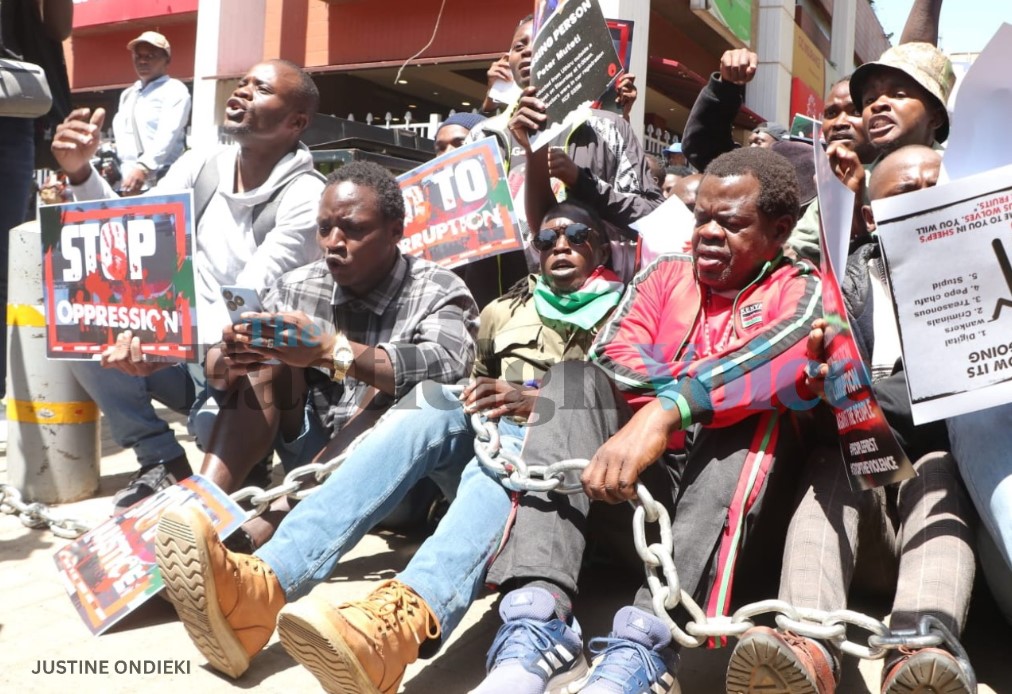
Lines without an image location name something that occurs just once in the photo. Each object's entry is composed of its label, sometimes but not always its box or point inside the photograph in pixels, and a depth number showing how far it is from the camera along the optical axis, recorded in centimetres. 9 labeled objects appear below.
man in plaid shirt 306
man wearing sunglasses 213
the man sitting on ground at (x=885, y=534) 193
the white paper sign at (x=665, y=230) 360
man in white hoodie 377
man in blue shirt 672
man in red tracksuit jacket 222
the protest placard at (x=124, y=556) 273
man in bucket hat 339
